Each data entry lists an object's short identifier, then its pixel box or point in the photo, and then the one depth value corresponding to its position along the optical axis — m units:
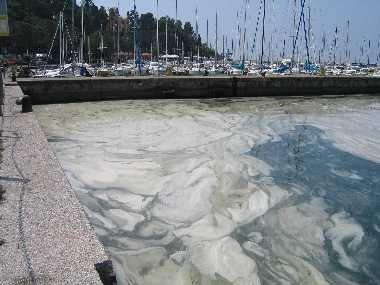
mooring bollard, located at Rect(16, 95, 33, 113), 13.20
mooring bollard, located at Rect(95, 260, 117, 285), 3.86
